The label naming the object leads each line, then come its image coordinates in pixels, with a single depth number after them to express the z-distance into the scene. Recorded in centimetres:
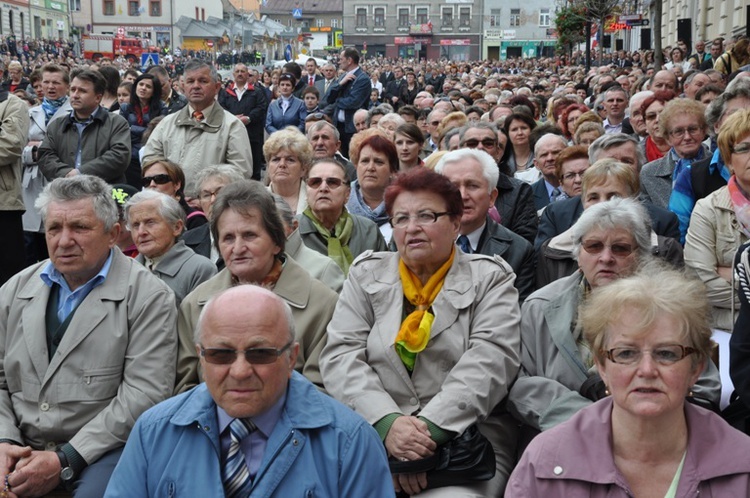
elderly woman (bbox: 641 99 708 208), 738
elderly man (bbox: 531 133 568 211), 804
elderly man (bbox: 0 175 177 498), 441
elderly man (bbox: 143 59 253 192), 847
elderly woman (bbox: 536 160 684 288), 488
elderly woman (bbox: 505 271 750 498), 315
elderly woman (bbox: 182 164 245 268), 658
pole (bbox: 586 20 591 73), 2941
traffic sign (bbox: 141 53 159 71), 3334
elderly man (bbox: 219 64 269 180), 1472
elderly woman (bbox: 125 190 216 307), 557
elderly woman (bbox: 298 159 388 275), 631
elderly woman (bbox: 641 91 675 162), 844
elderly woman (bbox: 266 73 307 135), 1542
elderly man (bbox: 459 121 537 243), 677
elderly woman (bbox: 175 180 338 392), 470
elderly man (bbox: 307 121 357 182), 943
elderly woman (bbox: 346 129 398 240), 740
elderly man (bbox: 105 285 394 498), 330
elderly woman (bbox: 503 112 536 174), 997
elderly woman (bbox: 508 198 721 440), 435
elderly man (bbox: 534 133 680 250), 561
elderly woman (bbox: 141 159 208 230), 731
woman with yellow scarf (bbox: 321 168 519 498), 420
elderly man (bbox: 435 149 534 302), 562
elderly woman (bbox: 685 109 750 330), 521
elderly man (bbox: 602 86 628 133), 1156
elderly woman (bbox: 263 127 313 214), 750
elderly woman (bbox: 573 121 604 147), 869
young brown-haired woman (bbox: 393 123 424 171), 878
